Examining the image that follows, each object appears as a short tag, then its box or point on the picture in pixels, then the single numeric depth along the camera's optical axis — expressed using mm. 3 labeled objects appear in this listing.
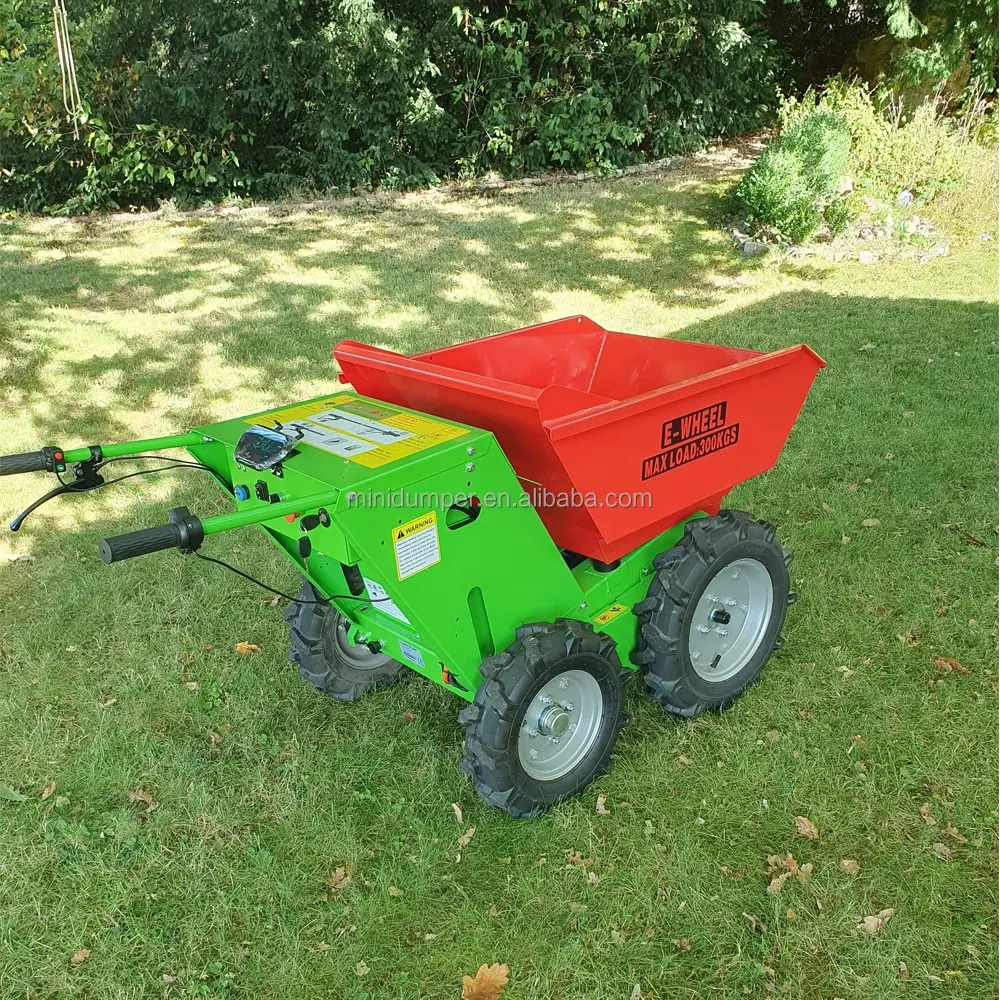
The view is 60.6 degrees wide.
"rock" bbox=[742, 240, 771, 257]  9398
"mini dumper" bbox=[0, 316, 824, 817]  2443
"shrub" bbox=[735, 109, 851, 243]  9039
